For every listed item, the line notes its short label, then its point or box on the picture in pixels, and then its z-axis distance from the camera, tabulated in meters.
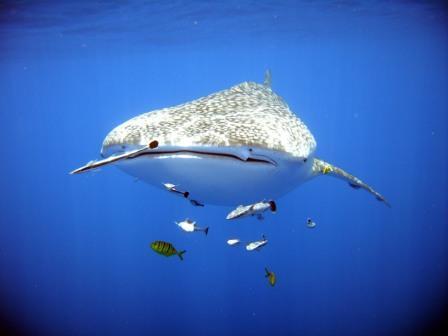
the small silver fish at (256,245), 5.55
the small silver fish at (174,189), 4.15
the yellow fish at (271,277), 5.92
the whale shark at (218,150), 3.43
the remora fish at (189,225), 5.15
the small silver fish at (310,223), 6.67
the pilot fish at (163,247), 5.34
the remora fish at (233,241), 5.61
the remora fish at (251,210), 4.67
